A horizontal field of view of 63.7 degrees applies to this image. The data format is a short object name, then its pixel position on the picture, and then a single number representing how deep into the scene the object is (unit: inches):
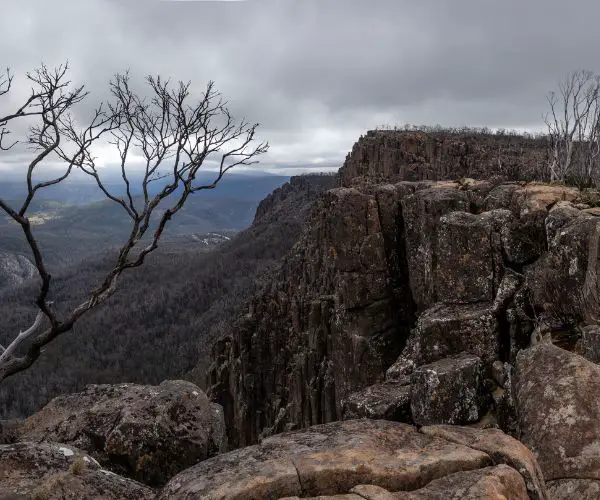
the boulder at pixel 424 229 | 934.4
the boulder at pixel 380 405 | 551.8
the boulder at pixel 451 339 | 674.8
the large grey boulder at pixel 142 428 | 507.8
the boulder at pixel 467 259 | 773.9
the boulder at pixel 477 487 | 256.8
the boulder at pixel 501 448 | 281.0
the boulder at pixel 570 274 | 600.4
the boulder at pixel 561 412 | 356.2
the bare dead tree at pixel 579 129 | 2031.9
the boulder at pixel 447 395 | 523.2
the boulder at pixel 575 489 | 336.5
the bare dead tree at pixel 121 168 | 507.8
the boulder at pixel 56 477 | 358.0
